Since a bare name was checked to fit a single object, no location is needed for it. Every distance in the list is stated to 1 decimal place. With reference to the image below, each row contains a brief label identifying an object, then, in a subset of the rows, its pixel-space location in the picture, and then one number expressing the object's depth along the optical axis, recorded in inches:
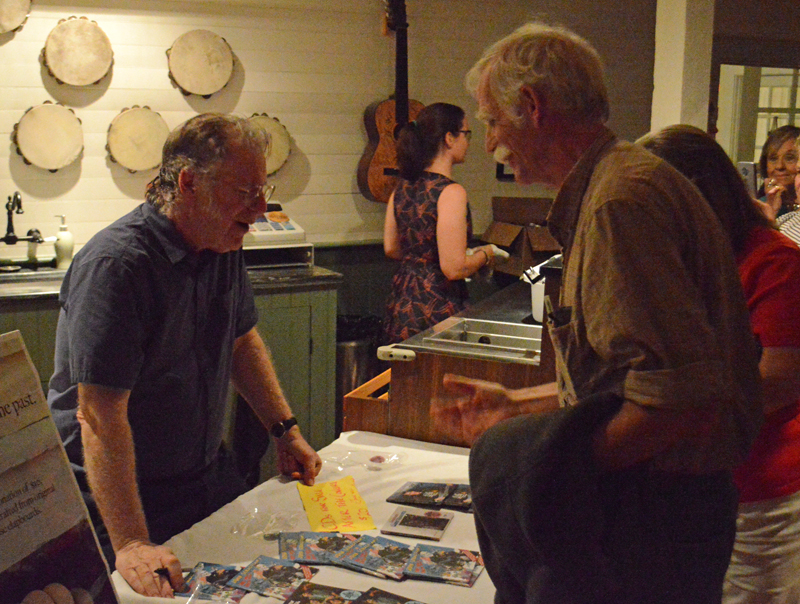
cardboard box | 205.3
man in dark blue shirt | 63.4
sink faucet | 156.4
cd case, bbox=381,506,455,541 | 64.6
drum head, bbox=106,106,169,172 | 173.2
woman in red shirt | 60.5
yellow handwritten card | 66.5
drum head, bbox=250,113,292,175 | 189.5
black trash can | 174.9
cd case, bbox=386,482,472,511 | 70.0
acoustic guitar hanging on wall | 195.6
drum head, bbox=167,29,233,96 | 177.8
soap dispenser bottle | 160.1
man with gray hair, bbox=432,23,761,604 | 39.9
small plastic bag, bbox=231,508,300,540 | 65.5
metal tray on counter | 88.4
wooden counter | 85.6
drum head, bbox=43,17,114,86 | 165.0
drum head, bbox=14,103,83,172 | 165.2
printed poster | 34.2
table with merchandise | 56.1
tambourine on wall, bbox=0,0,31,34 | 158.5
